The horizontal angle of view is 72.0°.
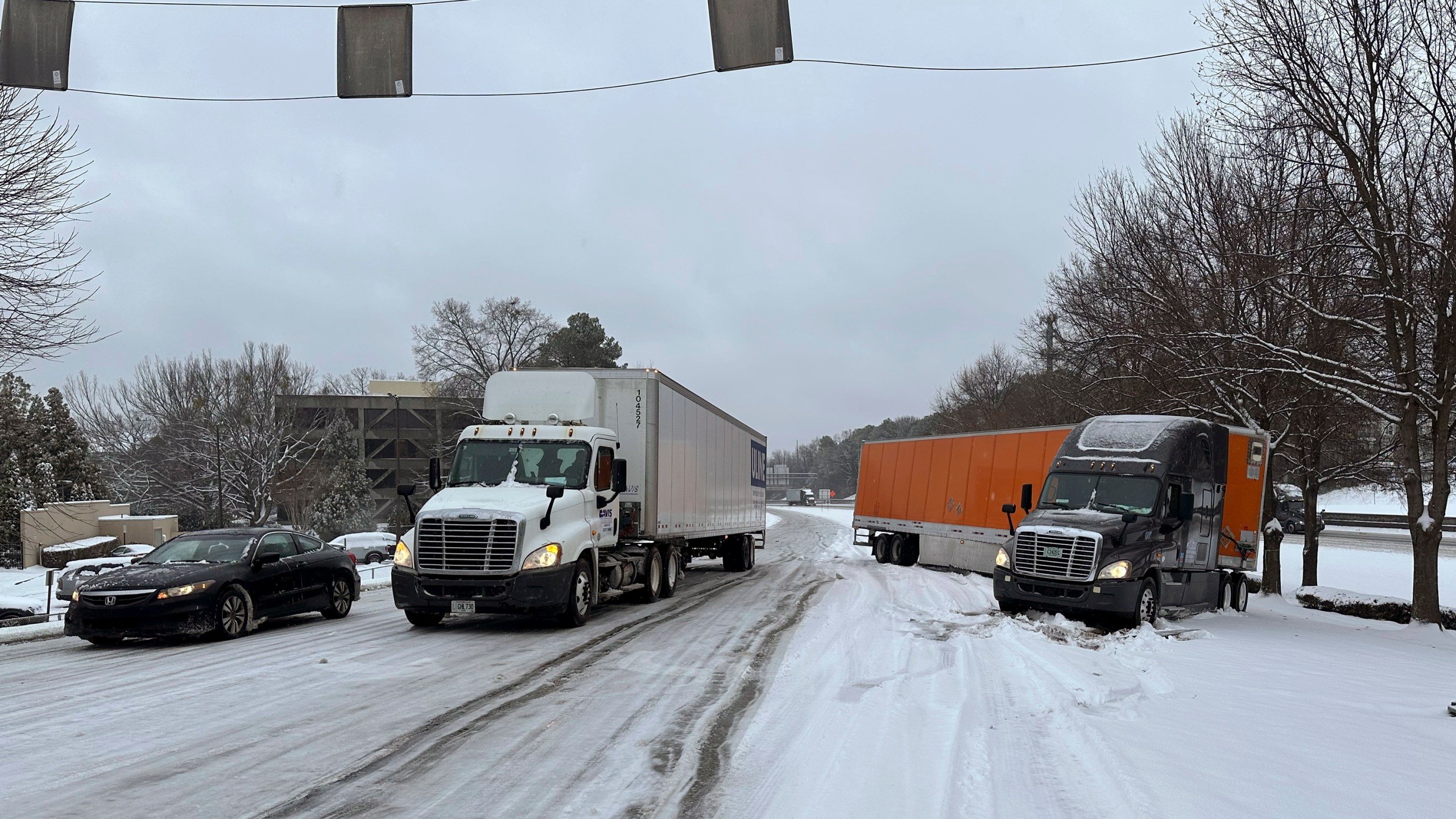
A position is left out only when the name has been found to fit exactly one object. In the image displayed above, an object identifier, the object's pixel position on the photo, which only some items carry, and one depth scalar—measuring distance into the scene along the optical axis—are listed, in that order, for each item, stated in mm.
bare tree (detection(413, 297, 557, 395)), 59344
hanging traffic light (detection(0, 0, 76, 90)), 9945
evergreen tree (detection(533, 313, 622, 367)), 63375
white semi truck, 13008
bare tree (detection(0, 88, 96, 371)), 14961
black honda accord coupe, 12320
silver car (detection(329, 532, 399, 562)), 44312
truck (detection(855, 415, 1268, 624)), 14180
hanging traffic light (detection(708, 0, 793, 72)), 9609
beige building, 37188
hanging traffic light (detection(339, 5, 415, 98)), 9914
